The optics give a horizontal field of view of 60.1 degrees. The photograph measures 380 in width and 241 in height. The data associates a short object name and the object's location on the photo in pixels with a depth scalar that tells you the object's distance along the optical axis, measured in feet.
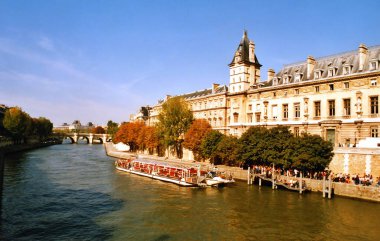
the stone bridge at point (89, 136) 627.05
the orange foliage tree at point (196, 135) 210.38
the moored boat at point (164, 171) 147.74
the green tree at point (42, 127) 465.31
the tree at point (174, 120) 244.01
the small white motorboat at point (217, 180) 145.71
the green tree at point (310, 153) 133.59
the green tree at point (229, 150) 170.87
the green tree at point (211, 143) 193.34
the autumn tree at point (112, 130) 524.85
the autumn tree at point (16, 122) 326.65
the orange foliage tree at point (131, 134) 325.62
